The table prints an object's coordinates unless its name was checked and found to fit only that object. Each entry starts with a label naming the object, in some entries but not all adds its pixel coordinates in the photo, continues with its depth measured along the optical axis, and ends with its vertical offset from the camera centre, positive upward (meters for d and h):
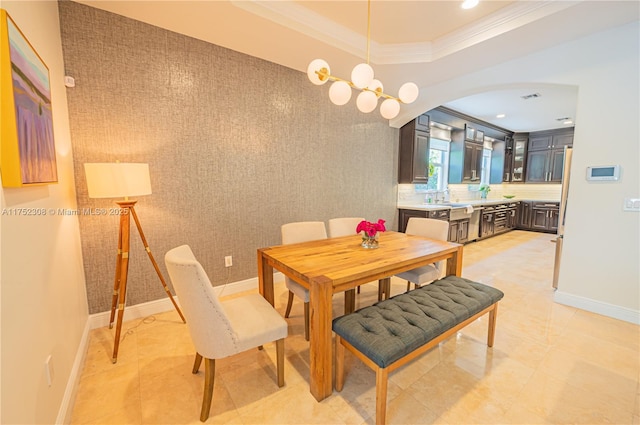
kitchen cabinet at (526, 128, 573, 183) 6.55 +0.81
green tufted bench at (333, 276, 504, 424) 1.34 -0.81
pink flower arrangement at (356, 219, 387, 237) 2.12 -0.35
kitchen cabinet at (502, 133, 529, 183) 7.14 +0.73
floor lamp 1.79 -0.05
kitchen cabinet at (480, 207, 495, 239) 5.61 -0.80
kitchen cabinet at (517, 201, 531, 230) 6.85 -0.79
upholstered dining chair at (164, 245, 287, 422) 1.28 -0.81
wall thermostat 2.41 +0.13
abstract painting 1.00 +0.30
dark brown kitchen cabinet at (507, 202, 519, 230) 6.59 -0.77
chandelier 1.76 +0.68
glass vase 2.15 -0.47
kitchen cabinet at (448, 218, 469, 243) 4.82 -0.86
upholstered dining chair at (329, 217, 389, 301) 2.73 -0.47
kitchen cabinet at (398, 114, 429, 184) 4.48 +0.59
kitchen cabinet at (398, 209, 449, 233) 4.41 -0.52
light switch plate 2.33 -0.16
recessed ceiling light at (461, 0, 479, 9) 2.22 +1.56
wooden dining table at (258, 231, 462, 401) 1.50 -0.54
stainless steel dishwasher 5.30 -0.77
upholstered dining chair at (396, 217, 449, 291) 2.45 -0.53
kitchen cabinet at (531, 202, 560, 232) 6.41 -0.75
